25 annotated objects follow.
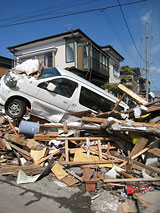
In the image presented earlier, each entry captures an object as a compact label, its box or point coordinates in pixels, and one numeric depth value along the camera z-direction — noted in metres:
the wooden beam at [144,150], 4.17
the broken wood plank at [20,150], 4.50
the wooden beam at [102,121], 4.43
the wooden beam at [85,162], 4.04
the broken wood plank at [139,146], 4.34
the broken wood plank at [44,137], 4.97
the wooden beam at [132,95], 5.14
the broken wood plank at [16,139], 4.85
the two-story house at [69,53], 15.72
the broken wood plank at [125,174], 3.59
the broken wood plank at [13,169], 3.83
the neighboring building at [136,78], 22.44
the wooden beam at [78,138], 4.67
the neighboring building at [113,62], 21.89
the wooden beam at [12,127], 5.29
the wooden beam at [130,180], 3.30
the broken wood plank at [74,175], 3.60
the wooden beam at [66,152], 4.26
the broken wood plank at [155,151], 4.06
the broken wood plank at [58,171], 3.77
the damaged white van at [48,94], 5.64
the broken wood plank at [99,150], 4.44
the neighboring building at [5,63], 20.14
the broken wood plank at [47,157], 4.21
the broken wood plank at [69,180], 3.51
